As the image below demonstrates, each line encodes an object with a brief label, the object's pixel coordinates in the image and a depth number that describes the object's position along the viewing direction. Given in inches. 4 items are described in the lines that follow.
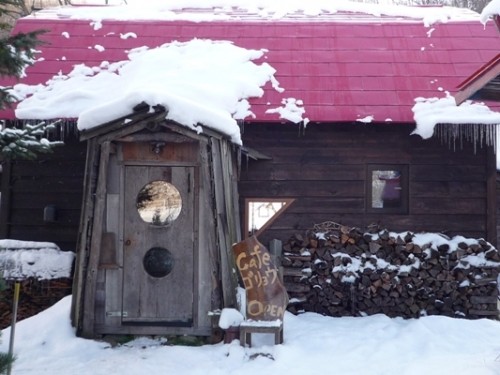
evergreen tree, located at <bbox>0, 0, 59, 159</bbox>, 192.2
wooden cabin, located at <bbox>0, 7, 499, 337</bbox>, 300.5
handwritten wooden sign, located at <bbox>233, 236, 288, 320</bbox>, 287.6
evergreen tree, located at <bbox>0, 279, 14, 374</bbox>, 181.1
